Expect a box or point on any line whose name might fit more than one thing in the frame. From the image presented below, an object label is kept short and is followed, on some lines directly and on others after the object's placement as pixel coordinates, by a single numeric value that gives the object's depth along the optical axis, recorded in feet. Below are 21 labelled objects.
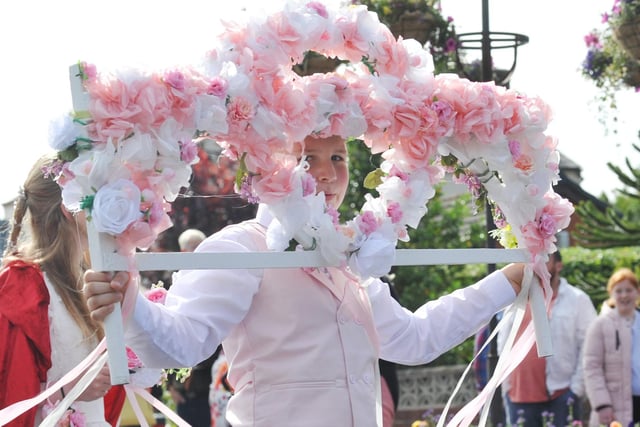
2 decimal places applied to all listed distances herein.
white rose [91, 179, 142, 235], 18.81
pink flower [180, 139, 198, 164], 19.89
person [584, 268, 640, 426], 49.65
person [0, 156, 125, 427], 25.34
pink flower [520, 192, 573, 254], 24.16
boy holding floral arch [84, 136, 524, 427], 21.16
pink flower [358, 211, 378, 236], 21.67
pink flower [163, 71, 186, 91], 19.71
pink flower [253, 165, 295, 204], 20.95
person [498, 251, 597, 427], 49.90
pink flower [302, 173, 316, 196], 21.18
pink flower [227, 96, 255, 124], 20.51
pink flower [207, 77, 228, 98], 20.20
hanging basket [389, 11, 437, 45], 50.14
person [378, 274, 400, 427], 33.45
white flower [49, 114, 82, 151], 18.97
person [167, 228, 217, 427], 51.88
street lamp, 41.55
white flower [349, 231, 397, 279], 21.17
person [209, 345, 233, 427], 47.76
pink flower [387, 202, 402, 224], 22.31
